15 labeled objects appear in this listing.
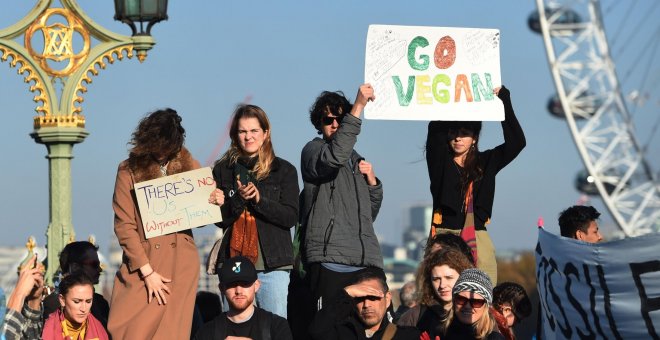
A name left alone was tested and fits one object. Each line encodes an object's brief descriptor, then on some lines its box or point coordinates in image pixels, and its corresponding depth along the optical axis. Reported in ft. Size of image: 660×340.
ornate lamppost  45.85
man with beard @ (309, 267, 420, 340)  30.94
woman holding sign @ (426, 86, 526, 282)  35.12
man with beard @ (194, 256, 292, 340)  31.89
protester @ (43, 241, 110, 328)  35.85
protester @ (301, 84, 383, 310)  34.27
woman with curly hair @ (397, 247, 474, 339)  31.83
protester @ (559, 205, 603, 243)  34.50
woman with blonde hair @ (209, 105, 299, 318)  33.96
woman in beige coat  33.19
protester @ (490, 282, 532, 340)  34.14
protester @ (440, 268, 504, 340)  29.43
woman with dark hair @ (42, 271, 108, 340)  32.99
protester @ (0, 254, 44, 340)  31.58
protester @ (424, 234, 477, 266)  32.45
